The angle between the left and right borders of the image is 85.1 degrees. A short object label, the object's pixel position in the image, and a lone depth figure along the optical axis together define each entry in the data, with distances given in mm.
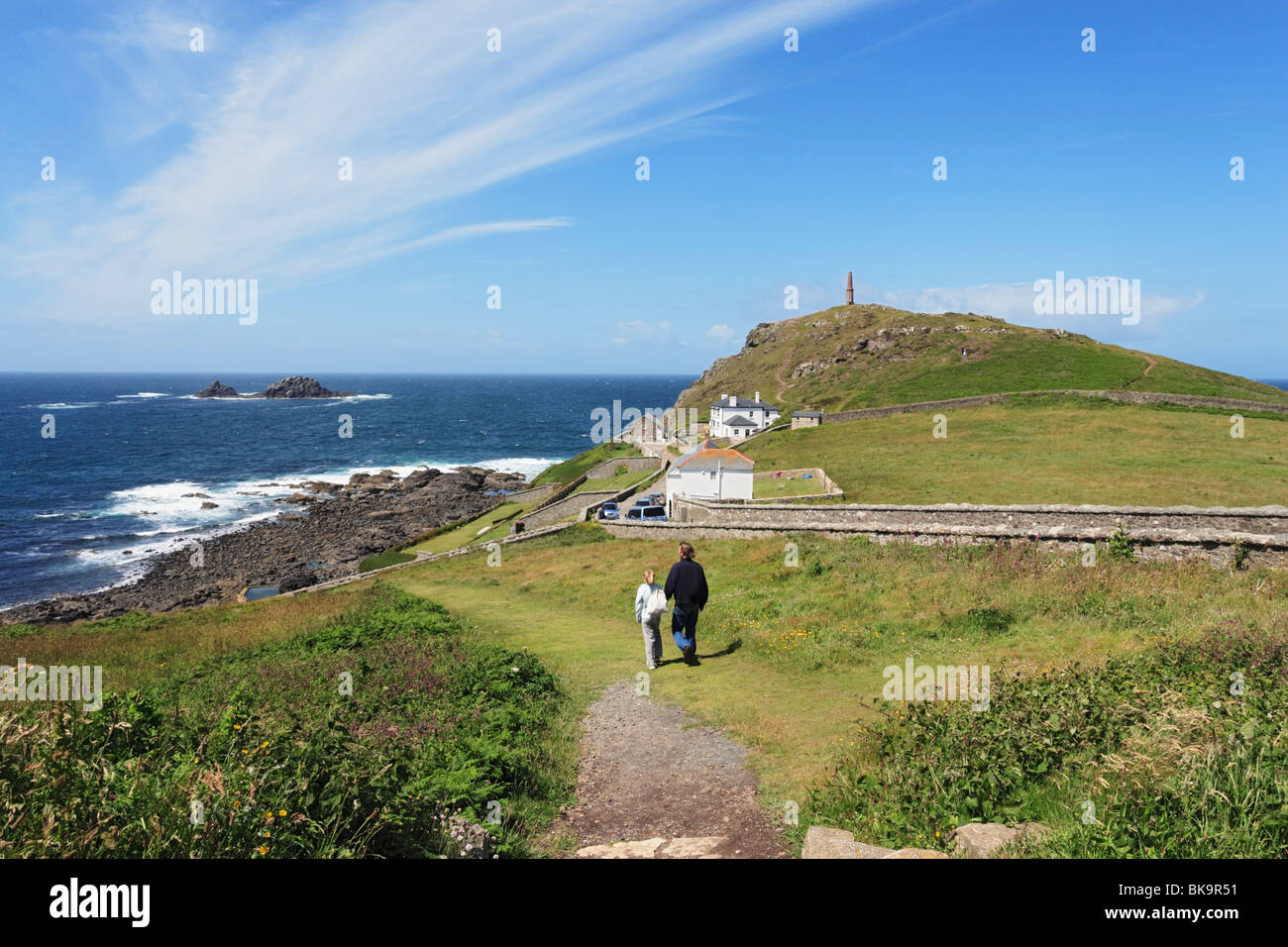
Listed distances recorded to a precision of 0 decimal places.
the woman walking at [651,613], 12562
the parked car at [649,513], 39412
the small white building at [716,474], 40375
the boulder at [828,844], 5410
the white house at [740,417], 77812
